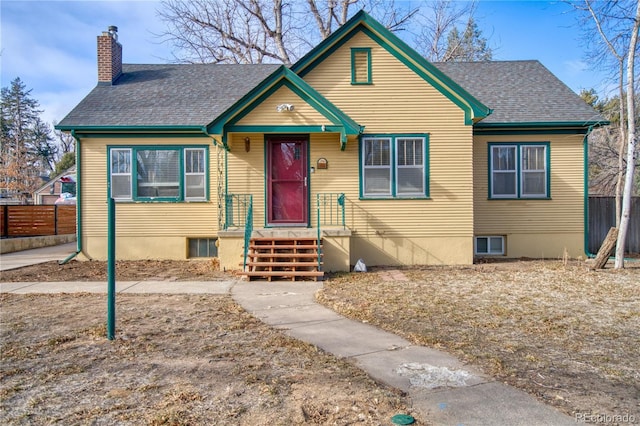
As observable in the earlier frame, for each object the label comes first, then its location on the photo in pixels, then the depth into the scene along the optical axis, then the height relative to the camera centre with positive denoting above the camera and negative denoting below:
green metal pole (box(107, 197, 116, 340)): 4.96 -0.77
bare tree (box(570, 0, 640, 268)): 9.73 +2.12
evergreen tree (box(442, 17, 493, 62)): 25.66 +10.28
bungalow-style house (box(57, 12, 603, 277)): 10.15 +1.18
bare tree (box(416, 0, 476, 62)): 25.14 +9.48
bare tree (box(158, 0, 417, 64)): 22.44 +9.53
